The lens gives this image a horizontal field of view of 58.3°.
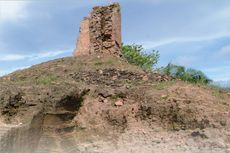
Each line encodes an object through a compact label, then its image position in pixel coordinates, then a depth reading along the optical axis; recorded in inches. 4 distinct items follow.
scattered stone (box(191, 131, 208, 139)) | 181.6
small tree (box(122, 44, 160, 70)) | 597.7
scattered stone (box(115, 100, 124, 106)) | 207.0
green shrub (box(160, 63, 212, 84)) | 406.3
